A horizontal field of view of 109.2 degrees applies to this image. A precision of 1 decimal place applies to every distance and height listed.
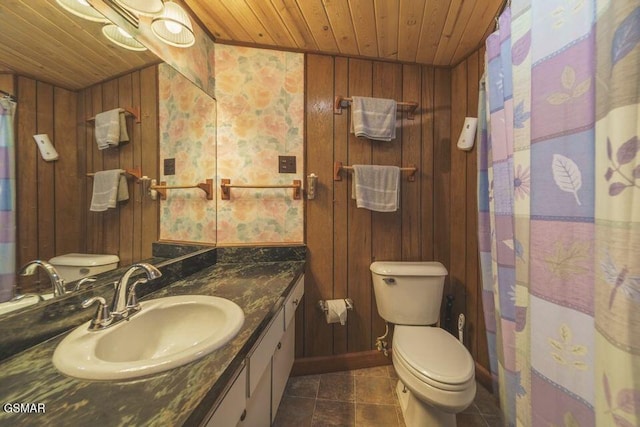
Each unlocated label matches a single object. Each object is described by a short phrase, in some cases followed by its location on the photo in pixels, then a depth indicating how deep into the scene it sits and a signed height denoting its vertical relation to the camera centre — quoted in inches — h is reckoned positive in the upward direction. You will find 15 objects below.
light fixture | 30.5 +30.8
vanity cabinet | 23.2 -22.1
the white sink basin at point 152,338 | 19.4 -13.6
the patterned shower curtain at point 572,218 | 17.4 -0.8
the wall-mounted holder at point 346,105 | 60.3 +28.8
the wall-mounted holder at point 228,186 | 55.9 +6.0
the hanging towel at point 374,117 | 58.6 +24.2
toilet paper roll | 57.4 -26.0
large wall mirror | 23.6 +10.5
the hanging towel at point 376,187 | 58.7 +6.0
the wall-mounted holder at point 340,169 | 60.4 +11.1
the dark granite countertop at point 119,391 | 15.2 -13.8
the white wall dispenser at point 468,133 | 57.5 +19.8
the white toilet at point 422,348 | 38.0 -27.5
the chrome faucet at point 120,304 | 25.5 -11.5
